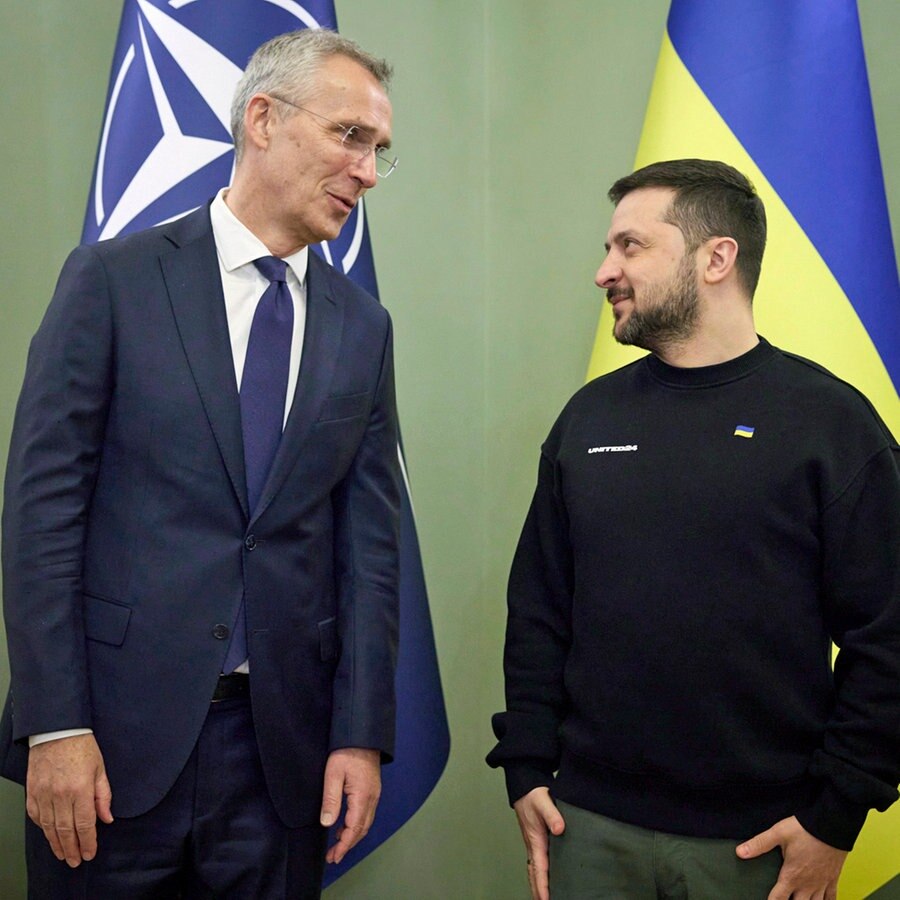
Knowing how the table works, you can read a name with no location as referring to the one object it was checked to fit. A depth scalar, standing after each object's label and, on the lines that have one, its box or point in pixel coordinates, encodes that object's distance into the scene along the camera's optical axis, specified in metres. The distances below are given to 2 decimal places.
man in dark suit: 1.42
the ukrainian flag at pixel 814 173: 2.05
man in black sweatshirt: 1.51
